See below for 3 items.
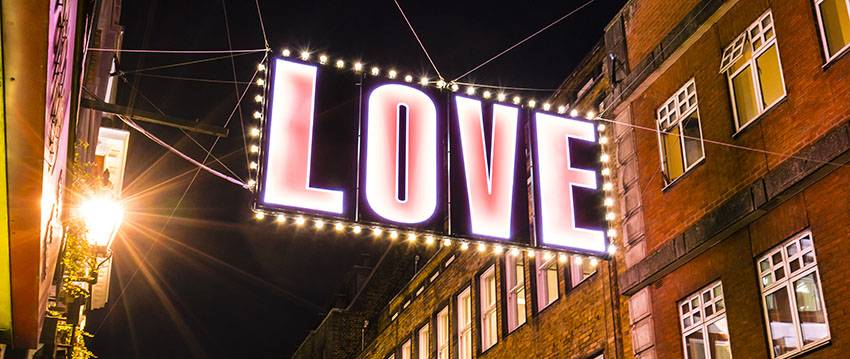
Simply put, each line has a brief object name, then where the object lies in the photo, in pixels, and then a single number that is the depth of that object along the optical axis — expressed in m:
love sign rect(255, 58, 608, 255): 9.48
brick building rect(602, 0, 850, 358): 9.81
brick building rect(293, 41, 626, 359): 15.12
